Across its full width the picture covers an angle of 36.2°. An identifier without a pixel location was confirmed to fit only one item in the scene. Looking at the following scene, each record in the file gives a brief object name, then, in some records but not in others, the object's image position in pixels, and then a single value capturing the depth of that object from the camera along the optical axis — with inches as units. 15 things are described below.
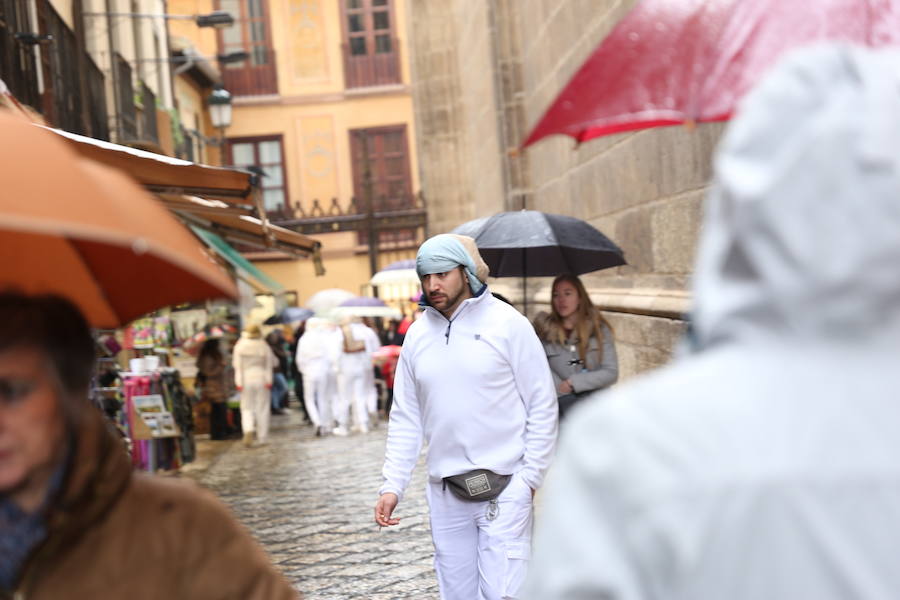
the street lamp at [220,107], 914.1
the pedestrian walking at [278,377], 954.1
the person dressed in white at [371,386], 770.8
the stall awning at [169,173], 291.3
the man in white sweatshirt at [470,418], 213.2
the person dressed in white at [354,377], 760.3
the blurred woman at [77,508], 84.4
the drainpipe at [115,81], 695.6
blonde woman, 304.8
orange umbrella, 79.1
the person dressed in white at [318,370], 762.8
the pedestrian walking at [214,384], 746.8
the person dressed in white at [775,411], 58.6
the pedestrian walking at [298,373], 872.3
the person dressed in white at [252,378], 709.9
